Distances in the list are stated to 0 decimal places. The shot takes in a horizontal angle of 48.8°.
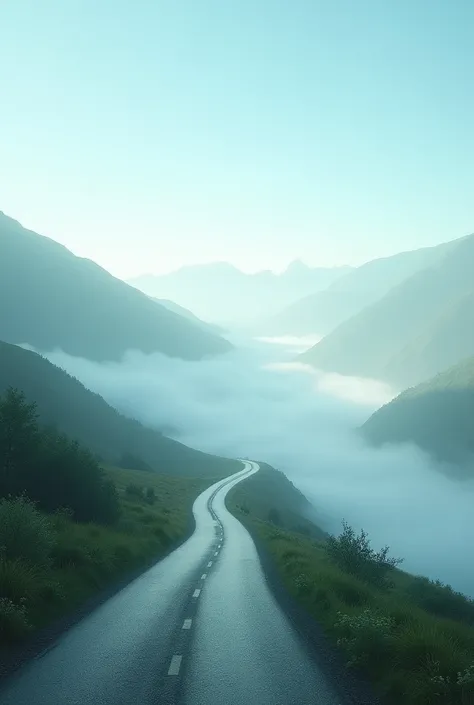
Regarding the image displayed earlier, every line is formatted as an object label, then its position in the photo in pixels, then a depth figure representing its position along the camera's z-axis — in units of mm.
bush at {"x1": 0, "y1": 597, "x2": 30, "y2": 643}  11992
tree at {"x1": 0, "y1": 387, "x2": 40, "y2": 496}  32294
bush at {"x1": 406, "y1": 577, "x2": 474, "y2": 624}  30812
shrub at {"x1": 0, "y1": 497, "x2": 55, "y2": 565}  16344
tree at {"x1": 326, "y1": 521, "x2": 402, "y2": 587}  28328
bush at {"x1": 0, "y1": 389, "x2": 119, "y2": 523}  31266
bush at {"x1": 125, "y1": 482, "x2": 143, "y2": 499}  54825
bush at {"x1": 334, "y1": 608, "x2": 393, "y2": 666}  11633
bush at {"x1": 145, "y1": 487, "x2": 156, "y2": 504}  54969
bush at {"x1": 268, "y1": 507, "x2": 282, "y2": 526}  77938
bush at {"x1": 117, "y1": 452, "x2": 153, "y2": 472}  116500
